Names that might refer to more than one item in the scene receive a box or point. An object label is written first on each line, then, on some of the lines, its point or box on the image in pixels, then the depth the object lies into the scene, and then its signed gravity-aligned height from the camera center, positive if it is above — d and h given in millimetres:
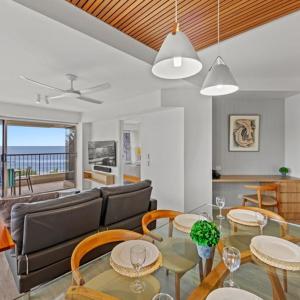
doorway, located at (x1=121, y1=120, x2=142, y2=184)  8734 +316
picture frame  4203 +378
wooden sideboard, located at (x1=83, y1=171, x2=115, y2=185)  5609 -780
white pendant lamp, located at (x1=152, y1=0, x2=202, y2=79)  1129 +566
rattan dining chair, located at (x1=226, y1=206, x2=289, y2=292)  1939 -725
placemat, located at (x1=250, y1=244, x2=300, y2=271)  1250 -717
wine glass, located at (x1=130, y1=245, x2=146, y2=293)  1144 -610
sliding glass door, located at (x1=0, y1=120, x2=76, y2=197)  5287 -220
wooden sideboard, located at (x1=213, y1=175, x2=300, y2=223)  3531 -835
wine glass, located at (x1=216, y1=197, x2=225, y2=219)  2065 -531
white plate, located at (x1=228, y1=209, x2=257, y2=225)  1998 -668
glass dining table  1178 -815
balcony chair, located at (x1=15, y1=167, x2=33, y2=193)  6164 -836
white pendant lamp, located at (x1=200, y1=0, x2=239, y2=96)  1557 +565
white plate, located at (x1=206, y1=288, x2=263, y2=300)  979 -707
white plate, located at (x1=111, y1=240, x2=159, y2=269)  1284 -694
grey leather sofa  1736 -760
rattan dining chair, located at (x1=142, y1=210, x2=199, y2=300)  1456 -841
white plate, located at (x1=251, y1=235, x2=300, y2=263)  1325 -690
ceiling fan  2888 +872
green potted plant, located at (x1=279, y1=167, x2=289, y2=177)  3984 -411
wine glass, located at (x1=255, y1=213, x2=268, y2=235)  1688 -588
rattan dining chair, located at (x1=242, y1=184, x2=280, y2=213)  3135 -808
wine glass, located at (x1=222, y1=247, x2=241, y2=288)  1126 -605
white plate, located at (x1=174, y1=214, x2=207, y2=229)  1851 -661
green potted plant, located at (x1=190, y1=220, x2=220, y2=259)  1198 -520
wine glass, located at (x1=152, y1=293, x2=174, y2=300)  955 -693
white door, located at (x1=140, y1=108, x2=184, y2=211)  3859 -97
